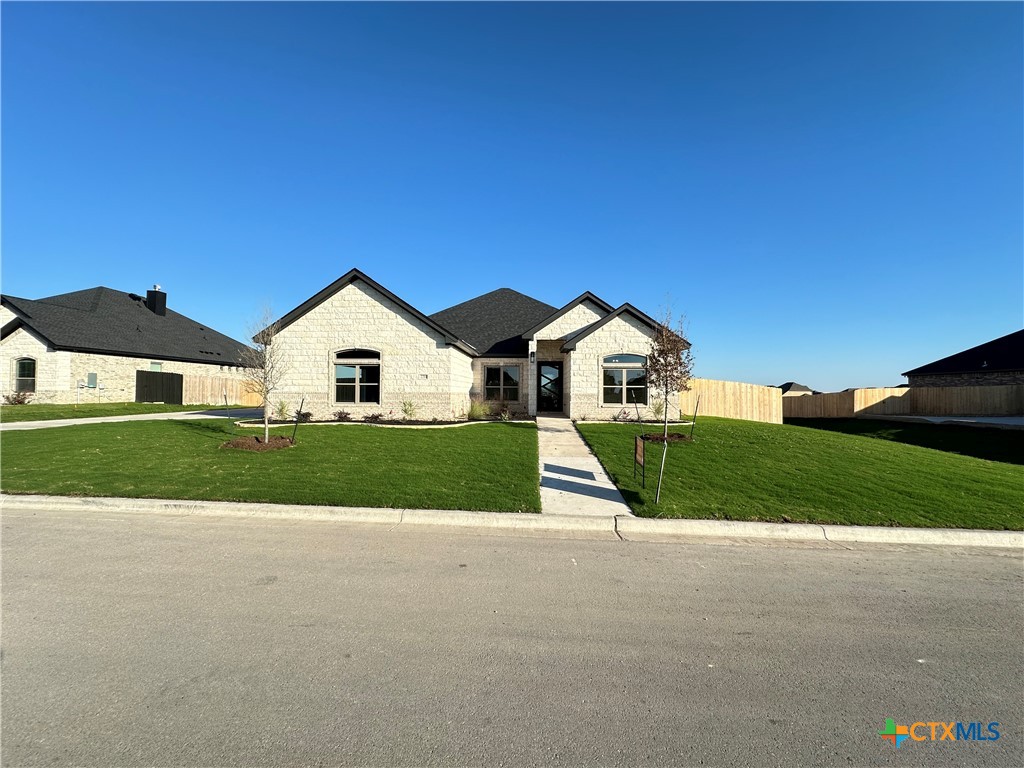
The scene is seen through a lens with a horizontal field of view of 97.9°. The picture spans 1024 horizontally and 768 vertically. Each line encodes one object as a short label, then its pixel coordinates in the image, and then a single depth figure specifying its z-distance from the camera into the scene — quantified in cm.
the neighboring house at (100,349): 2439
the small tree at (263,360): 1519
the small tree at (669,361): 1462
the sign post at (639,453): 864
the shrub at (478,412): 2028
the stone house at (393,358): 1881
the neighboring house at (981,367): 3043
